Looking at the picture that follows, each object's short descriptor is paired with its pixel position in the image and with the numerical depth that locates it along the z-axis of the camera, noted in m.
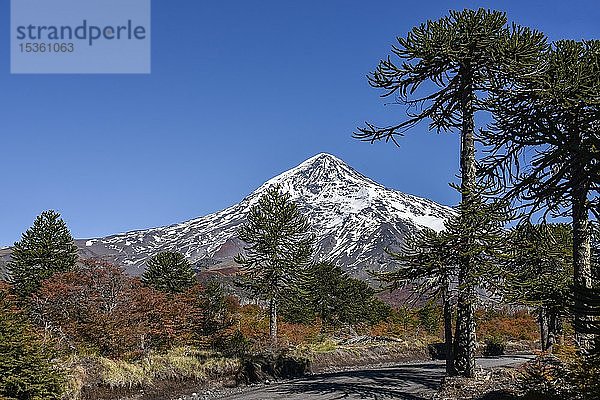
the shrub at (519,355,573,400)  7.44
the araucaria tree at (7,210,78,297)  31.86
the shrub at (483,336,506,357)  31.42
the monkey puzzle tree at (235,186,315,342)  26.75
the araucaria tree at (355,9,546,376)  12.38
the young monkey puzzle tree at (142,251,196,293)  30.97
